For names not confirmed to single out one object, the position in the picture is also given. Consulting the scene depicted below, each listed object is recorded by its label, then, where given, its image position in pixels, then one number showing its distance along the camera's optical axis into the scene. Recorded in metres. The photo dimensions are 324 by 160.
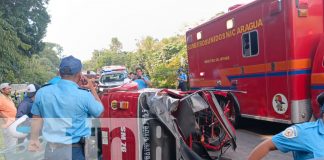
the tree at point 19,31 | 14.48
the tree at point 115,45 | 91.55
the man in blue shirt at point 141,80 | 9.09
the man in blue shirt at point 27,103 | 6.18
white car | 22.06
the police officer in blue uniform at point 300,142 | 2.34
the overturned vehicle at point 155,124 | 4.36
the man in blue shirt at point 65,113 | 3.48
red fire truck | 6.74
